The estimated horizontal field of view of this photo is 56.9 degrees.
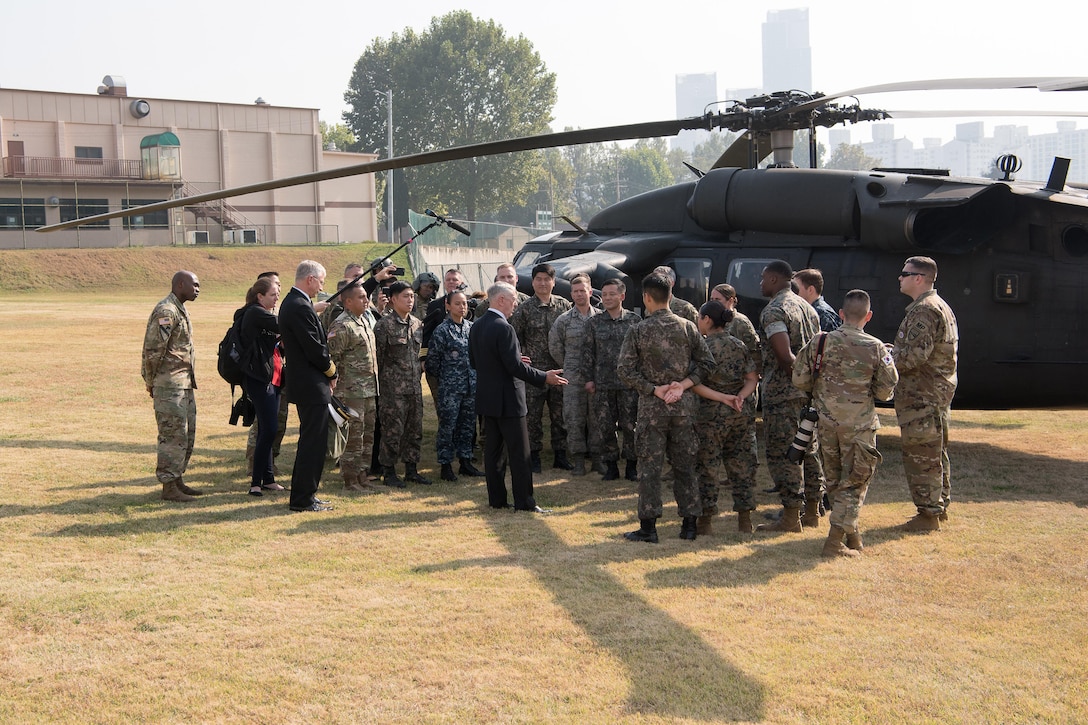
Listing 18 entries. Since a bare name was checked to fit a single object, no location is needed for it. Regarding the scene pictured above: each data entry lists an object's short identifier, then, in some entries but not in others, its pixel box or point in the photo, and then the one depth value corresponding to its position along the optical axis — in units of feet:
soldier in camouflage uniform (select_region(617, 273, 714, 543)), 21.35
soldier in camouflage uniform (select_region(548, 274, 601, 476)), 29.37
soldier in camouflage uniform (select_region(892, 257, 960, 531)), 22.70
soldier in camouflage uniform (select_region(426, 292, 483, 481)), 29.19
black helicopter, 28.55
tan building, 156.66
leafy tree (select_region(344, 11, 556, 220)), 242.37
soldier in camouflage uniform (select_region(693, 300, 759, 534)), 22.40
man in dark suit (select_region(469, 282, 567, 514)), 25.23
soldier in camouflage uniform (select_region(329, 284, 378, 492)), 26.40
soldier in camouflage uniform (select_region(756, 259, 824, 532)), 22.97
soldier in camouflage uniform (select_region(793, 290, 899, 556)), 20.74
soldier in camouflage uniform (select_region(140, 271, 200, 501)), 25.44
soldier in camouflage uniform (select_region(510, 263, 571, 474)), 30.81
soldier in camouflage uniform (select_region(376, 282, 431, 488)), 28.09
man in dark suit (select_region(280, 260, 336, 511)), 24.41
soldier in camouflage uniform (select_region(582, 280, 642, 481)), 28.81
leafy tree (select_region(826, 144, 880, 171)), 493.36
